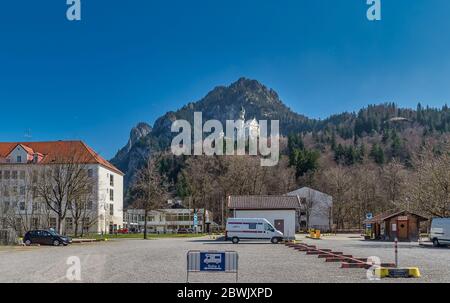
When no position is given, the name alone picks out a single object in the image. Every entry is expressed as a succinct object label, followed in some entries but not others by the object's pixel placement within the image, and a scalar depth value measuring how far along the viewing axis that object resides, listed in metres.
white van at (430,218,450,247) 44.75
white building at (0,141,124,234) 69.35
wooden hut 57.81
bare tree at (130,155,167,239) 68.00
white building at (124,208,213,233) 121.44
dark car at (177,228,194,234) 96.03
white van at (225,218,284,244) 50.34
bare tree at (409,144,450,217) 53.38
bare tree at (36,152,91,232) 63.28
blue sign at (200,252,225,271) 16.72
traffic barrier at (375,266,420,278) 19.42
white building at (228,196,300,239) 61.44
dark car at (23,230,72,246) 47.75
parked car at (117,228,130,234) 94.80
